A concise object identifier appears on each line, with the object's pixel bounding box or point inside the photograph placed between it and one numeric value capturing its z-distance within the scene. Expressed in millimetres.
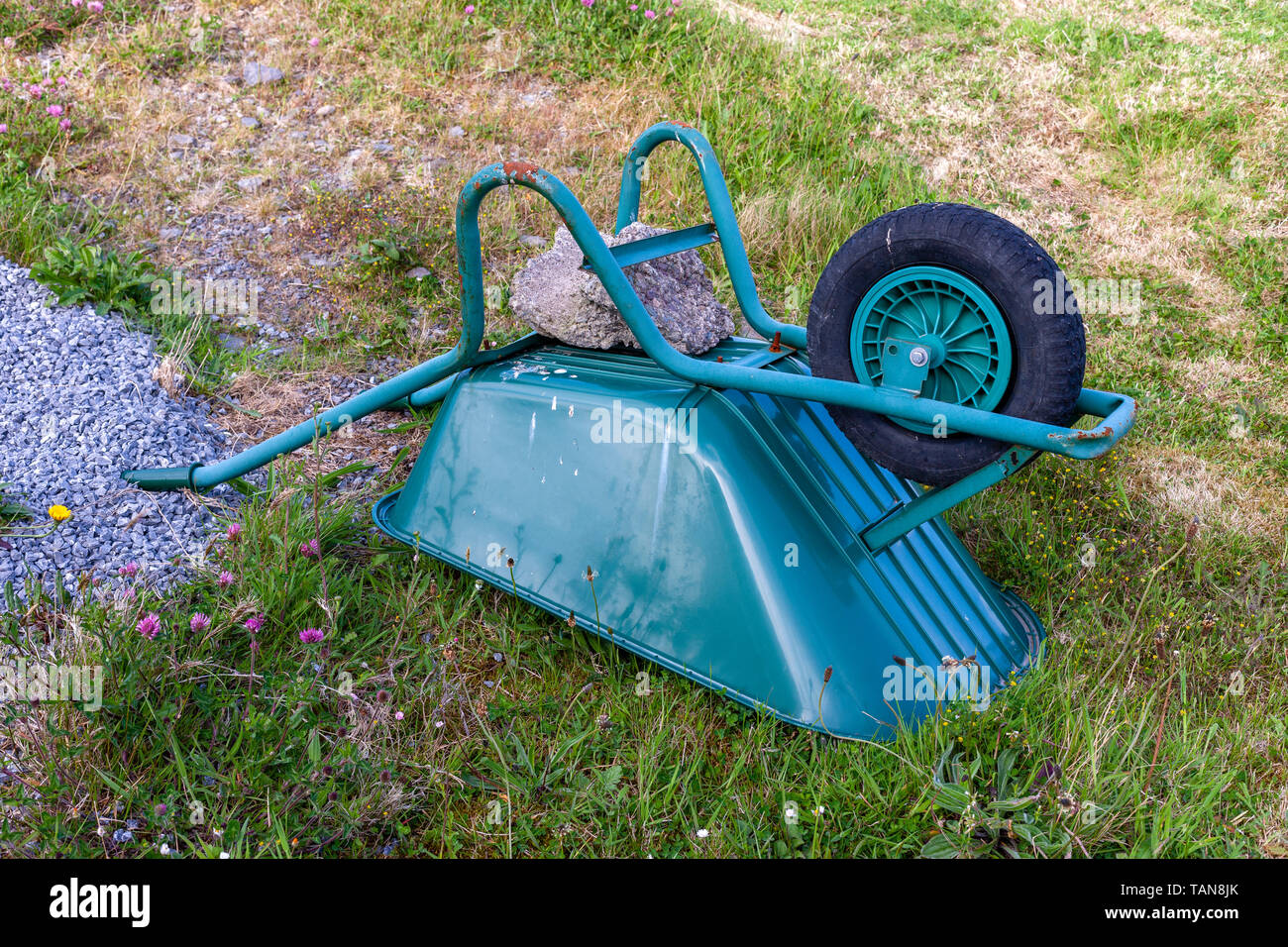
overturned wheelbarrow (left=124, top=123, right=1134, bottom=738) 2055
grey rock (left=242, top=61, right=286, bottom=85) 5866
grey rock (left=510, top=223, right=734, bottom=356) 2682
